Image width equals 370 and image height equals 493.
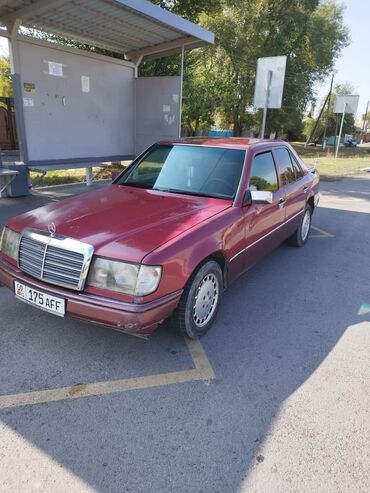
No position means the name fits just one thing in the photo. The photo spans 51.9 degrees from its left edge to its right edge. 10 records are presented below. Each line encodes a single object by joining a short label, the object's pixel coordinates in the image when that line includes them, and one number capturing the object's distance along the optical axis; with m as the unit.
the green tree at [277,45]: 22.86
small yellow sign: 7.79
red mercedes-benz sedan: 2.70
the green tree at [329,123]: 44.39
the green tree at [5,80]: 28.72
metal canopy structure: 7.05
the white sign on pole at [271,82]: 8.86
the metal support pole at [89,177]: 9.45
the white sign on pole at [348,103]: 22.27
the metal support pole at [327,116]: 43.78
